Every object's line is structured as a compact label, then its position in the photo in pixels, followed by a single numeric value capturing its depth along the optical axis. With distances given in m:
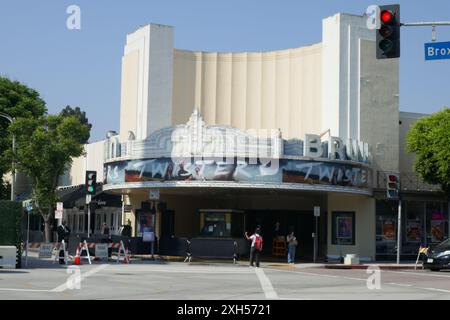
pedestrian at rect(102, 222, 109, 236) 42.16
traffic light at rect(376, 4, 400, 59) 18.66
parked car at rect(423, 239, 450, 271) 33.06
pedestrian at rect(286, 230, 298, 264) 36.81
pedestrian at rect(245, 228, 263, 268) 32.69
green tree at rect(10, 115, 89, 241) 42.84
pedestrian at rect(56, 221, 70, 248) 33.25
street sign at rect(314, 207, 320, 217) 37.44
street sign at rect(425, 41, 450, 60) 19.12
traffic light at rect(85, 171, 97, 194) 35.22
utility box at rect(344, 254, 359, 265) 37.03
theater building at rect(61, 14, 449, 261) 37.22
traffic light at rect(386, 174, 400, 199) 35.44
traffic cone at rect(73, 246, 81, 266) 31.23
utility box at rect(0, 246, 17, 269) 28.03
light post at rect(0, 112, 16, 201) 42.62
